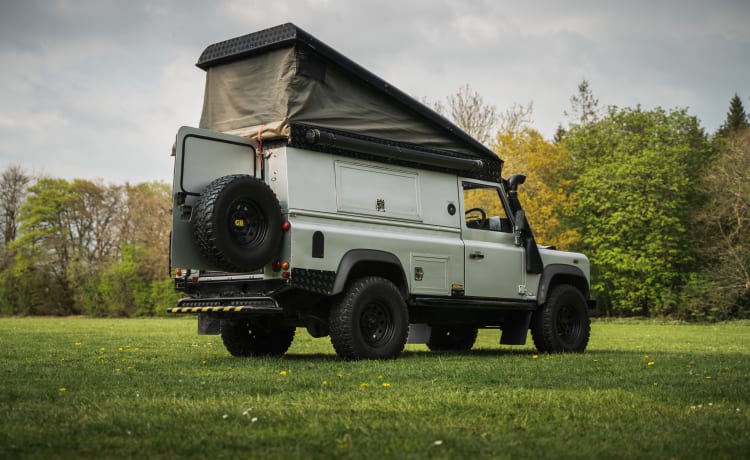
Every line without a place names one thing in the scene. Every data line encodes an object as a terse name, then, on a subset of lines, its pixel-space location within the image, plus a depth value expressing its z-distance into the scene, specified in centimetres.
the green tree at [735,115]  6706
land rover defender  894
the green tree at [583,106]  4756
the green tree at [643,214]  3712
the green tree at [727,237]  3309
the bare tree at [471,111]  3938
